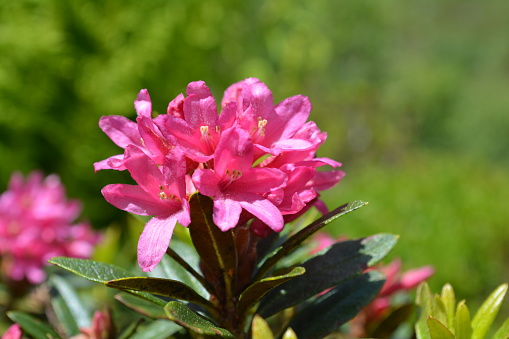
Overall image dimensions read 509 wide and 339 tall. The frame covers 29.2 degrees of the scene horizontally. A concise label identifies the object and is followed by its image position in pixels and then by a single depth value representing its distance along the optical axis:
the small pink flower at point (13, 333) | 0.20
